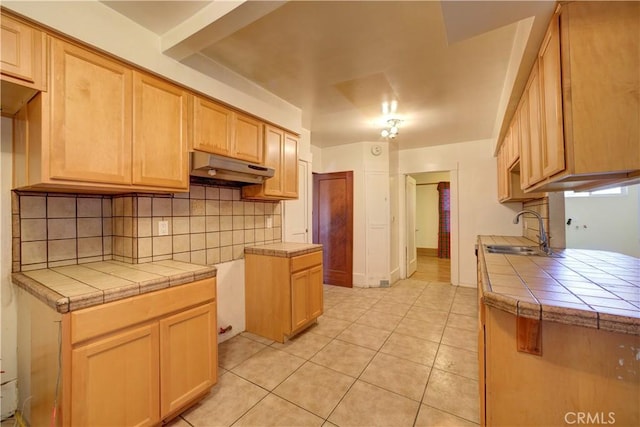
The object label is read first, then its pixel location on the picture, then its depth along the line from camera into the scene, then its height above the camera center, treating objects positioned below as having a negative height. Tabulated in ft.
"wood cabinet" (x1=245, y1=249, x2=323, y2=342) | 7.63 -2.47
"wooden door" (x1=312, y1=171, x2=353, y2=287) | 14.20 -0.48
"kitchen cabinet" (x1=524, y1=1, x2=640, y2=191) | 3.46 +1.76
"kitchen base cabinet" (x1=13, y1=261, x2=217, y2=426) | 3.59 -2.04
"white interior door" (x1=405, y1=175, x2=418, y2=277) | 16.21 -0.66
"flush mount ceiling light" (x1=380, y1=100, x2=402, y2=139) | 9.07 +3.87
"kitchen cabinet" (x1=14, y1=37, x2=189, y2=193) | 4.13 +1.59
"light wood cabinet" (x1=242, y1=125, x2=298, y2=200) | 8.05 +1.66
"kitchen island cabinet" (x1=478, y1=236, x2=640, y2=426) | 2.82 -1.70
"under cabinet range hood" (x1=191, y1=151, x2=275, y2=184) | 5.84 +1.15
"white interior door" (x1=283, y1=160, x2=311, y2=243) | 10.72 +0.04
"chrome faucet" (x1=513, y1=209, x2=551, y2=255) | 6.99 -0.72
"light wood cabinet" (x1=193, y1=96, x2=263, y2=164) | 6.25 +2.26
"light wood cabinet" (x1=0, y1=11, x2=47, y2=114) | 3.70 +2.38
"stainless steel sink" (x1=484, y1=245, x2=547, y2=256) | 7.24 -1.11
